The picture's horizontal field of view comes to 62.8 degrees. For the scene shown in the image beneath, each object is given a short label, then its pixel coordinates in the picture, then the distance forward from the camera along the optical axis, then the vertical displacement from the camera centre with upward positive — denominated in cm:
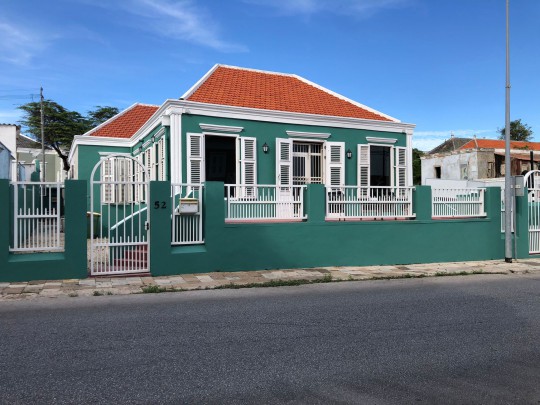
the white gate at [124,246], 854 -91
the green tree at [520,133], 4672 +679
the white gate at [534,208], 1215 -30
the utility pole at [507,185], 1128 +31
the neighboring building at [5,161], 1772 +166
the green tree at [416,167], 4516 +329
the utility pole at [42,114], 2962 +612
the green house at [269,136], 1230 +193
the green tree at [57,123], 3450 +616
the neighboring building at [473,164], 2677 +223
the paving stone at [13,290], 726 -149
